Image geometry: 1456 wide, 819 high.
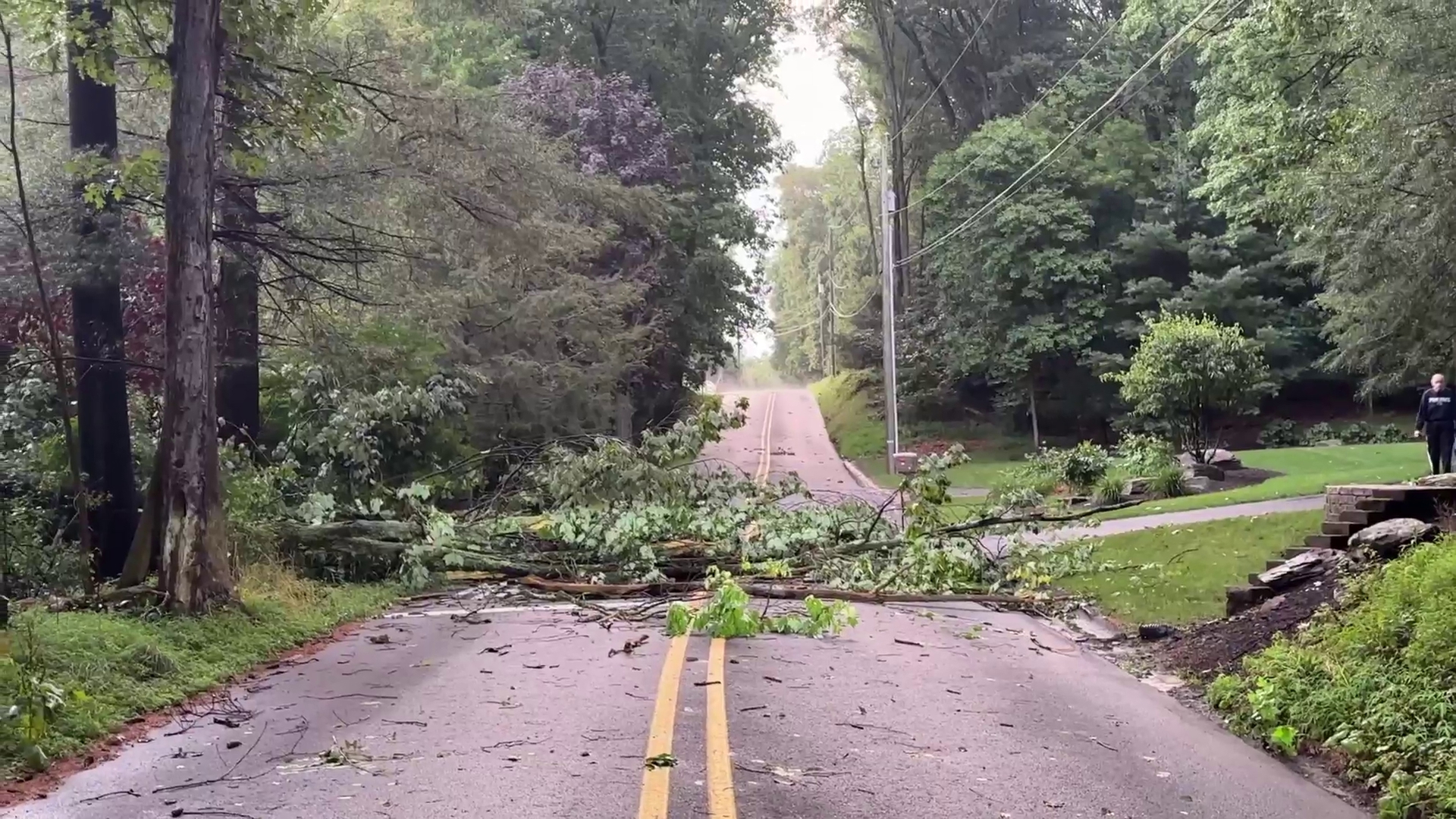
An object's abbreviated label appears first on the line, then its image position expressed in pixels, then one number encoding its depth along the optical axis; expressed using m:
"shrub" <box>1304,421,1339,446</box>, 35.62
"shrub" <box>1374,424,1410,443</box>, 33.94
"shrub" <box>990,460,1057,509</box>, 25.34
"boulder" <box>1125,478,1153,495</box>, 22.36
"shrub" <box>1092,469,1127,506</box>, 22.17
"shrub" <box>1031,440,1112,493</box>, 24.45
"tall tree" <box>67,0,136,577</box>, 12.87
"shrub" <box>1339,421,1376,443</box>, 35.09
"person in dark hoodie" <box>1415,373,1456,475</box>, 17.17
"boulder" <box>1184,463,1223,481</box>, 23.20
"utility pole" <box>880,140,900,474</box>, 33.44
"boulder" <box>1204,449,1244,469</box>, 24.52
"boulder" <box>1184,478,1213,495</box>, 22.22
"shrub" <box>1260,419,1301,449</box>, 36.69
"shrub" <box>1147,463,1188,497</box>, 22.08
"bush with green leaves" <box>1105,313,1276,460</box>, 25.00
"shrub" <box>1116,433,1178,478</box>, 23.14
